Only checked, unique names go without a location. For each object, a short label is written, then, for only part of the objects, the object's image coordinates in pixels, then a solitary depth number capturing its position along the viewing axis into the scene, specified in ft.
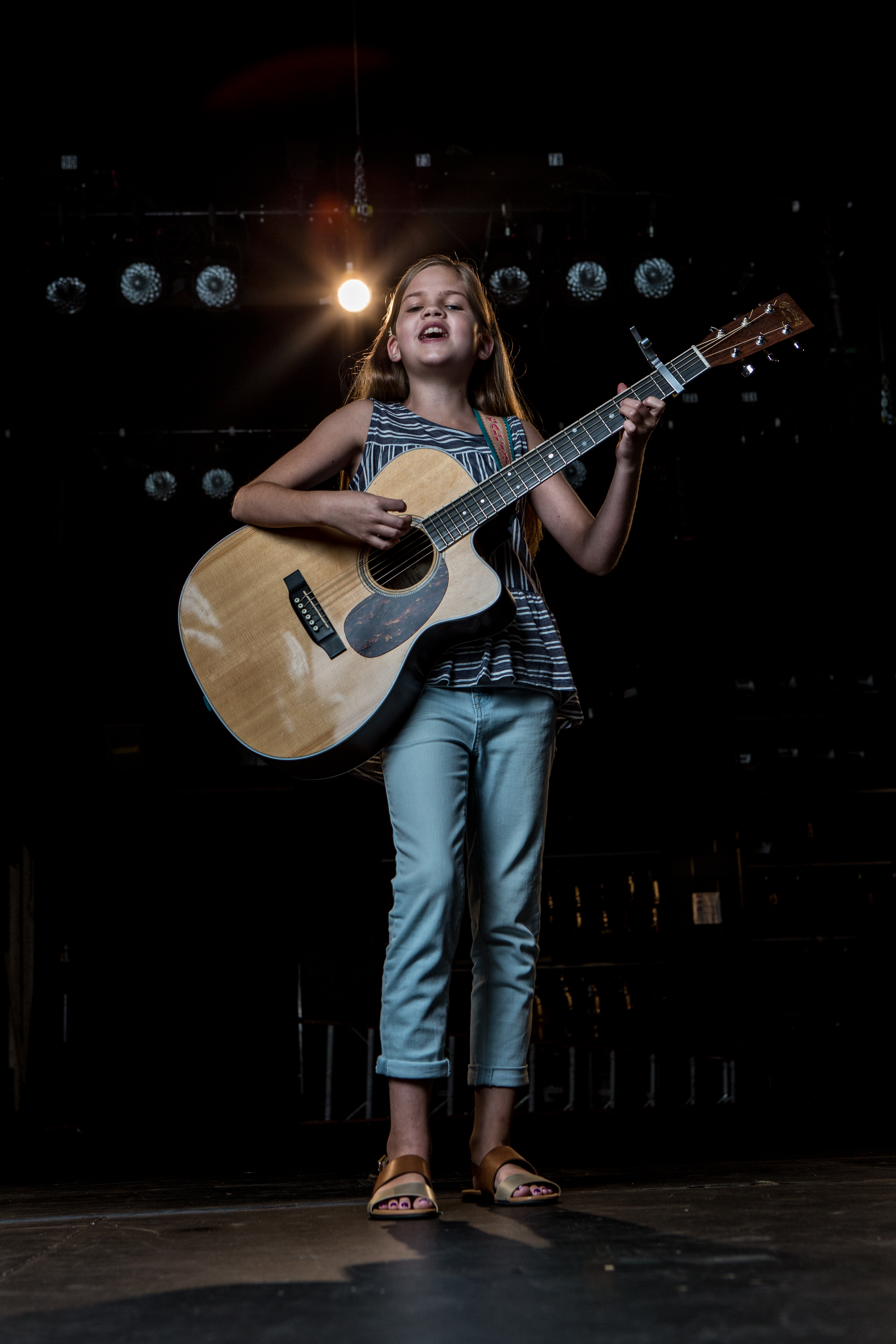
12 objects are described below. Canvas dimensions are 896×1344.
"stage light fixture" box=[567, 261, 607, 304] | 17.58
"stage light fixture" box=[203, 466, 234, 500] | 22.03
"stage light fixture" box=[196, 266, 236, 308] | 17.56
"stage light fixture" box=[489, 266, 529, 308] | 17.54
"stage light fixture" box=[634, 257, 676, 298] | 17.66
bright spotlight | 16.53
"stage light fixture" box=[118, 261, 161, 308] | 17.38
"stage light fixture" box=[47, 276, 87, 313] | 17.30
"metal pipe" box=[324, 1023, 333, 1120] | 17.75
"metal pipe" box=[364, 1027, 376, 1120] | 17.43
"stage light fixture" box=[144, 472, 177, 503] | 21.61
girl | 4.82
